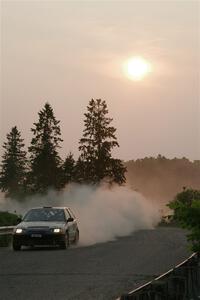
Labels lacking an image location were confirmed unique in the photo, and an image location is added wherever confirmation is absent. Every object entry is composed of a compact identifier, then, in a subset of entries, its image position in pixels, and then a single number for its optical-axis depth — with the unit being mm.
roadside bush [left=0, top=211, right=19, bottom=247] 31538
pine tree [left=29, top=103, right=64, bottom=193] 107750
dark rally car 27469
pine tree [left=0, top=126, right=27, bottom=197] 125250
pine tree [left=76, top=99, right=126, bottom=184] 112938
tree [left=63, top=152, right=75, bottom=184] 111312
